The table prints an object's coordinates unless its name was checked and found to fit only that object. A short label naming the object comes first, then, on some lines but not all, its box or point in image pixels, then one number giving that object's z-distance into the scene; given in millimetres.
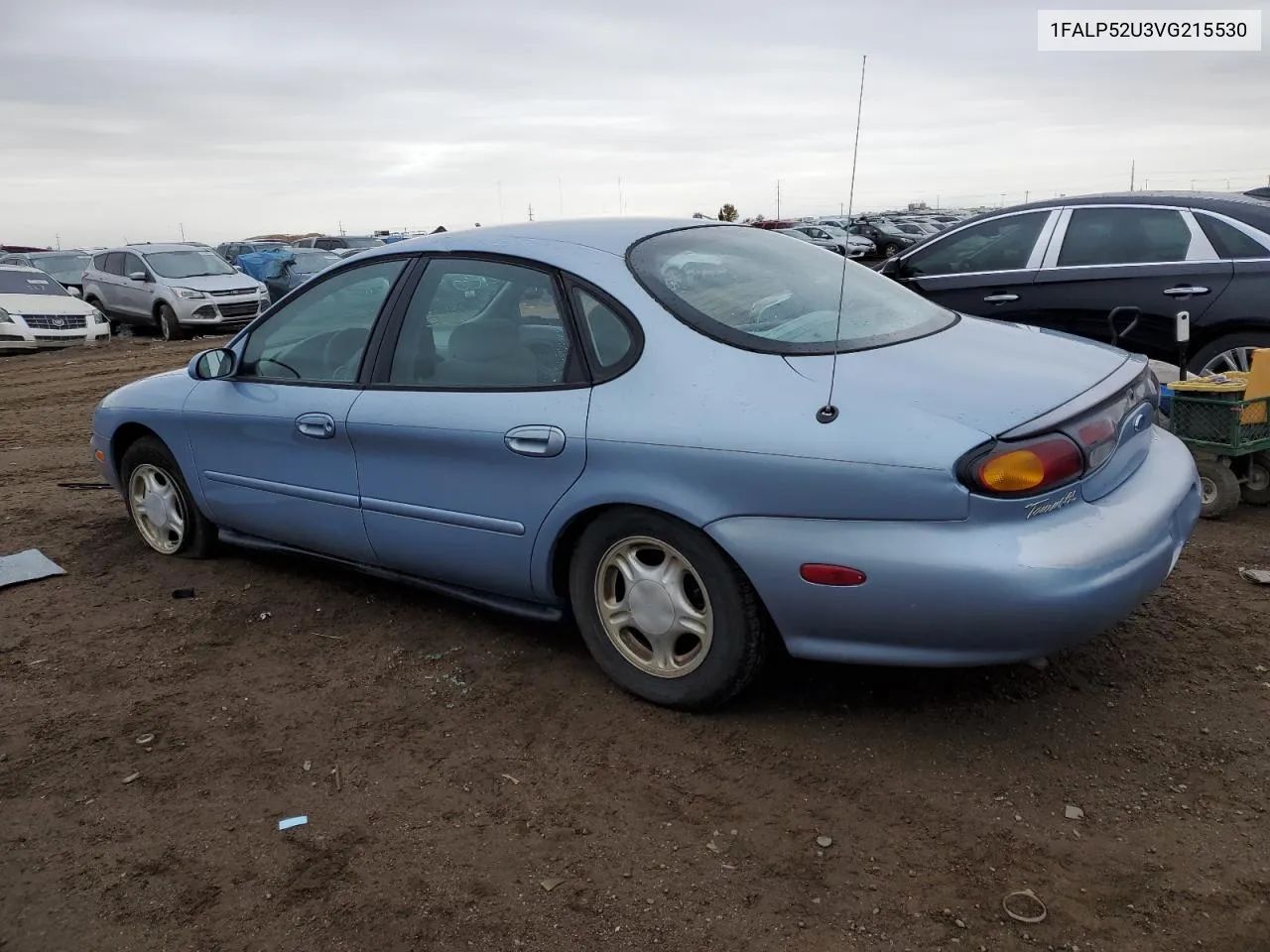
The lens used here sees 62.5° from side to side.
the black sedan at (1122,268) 5961
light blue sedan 2738
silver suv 17219
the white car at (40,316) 15883
